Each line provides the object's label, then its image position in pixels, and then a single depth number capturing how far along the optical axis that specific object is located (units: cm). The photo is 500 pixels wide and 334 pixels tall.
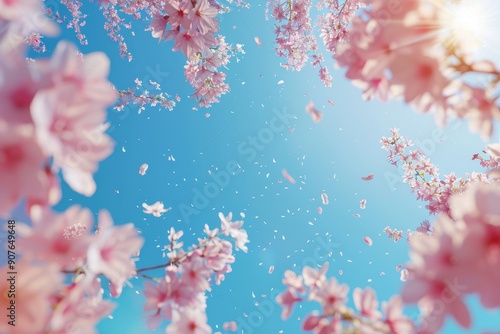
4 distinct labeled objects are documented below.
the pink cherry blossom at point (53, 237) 19
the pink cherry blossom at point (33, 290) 17
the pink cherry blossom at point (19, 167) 14
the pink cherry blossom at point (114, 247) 21
